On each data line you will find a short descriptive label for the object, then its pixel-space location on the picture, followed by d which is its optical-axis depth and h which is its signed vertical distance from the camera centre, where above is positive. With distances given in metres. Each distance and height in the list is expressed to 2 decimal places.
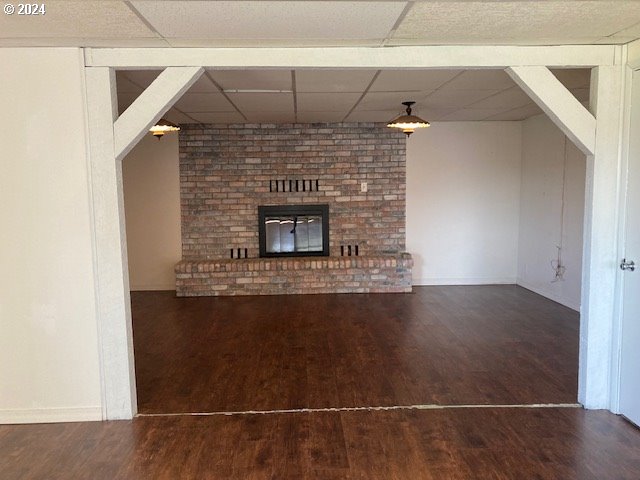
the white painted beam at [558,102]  2.85 +0.63
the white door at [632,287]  2.76 -0.49
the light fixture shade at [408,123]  4.77 +0.87
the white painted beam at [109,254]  2.77 -0.25
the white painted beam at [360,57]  2.76 +0.90
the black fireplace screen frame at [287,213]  6.62 -0.06
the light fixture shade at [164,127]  4.68 +0.85
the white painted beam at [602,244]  2.88 -0.25
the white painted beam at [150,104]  2.78 +0.64
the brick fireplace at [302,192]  6.43 +0.25
